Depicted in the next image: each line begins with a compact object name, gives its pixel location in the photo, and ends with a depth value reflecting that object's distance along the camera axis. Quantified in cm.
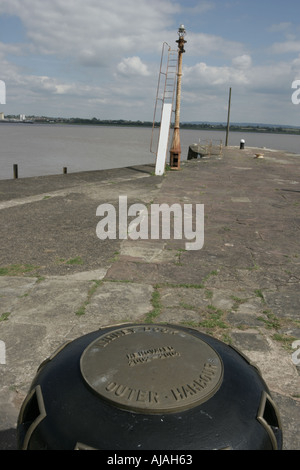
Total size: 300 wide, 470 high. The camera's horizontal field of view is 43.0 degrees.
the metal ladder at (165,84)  1431
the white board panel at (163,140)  1477
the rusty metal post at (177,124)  1434
